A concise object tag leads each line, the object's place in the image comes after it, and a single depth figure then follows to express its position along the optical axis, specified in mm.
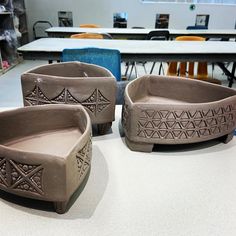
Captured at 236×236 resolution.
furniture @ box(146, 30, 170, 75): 3314
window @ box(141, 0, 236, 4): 4801
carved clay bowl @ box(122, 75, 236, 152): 655
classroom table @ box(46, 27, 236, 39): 3330
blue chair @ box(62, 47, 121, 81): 1521
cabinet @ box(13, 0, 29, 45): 4327
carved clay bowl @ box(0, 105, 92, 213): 456
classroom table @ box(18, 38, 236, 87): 2018
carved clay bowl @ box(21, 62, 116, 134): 703
